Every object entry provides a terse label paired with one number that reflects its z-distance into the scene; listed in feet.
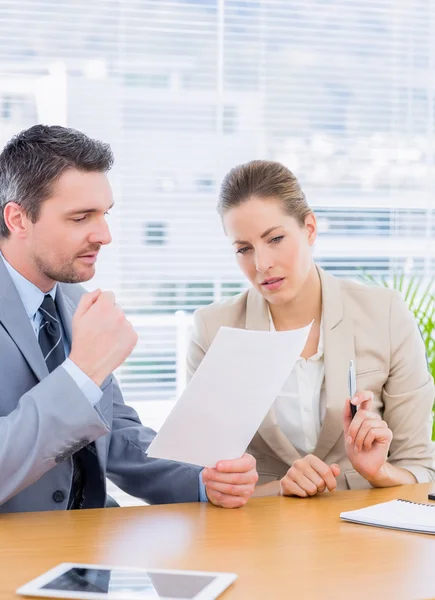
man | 7.67
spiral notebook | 7.43
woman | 8.83
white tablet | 6.68
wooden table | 6.83
